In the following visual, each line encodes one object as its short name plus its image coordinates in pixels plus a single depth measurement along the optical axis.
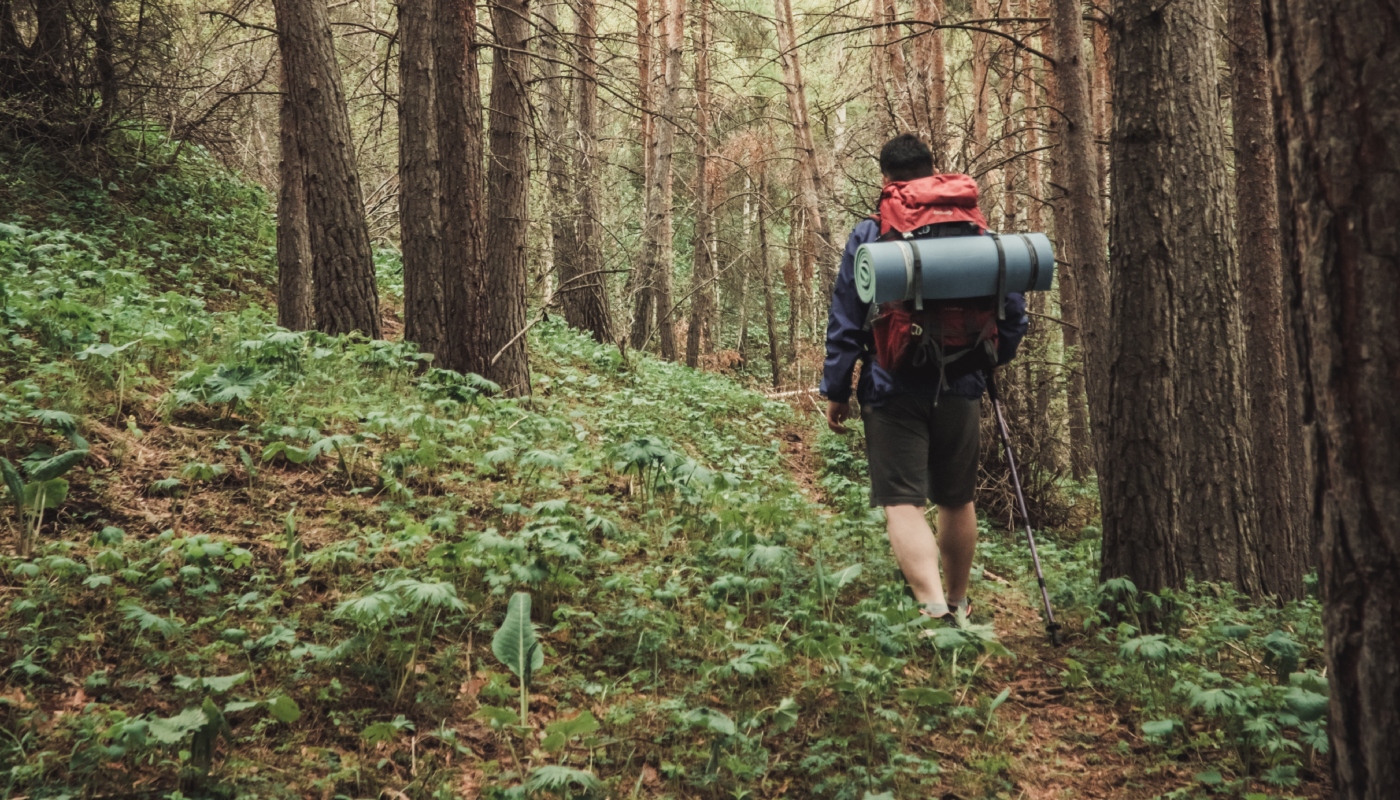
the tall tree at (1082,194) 7.86
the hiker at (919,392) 4.11
